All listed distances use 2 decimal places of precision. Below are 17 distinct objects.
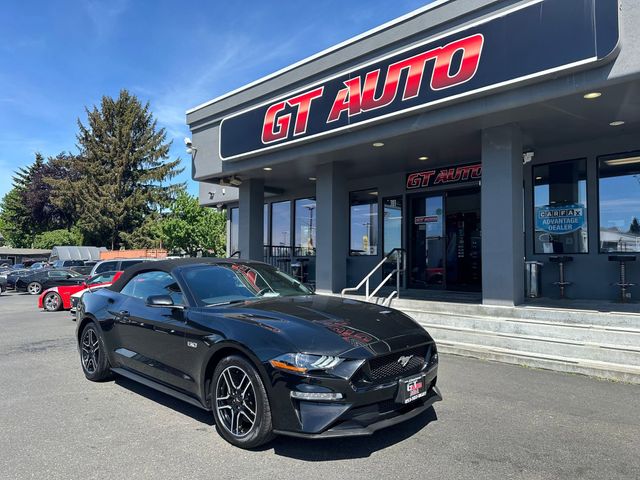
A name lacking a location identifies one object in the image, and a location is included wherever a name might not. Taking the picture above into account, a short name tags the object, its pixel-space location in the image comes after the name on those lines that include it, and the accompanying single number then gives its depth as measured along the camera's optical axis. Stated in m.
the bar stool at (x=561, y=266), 9.59
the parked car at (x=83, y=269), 22.22
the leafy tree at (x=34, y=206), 58.78
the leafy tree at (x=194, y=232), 23.88
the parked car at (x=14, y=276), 23.94
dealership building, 7.25
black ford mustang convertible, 3.48
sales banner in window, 9.84
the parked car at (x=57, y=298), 14.31
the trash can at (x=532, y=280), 9.80
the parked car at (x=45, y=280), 18.78
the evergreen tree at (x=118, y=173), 45.12
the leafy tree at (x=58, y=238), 53.78
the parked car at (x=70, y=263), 28.47
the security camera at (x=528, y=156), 10.33
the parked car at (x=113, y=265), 13.96
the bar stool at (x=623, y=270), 8.62
